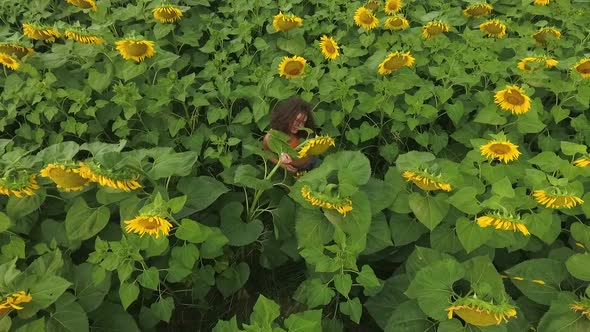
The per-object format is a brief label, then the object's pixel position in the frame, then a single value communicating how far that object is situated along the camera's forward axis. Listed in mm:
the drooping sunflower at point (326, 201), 1477
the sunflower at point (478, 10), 2852
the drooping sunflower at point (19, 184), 1521
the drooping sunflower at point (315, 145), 1729
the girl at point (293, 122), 2016
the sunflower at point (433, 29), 2576
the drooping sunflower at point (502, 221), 1380
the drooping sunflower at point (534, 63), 2300
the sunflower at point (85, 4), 2713
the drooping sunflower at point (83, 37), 2284
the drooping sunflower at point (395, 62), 2244
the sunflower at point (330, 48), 2498
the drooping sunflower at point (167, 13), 2607
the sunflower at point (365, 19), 2676
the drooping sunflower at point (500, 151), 1789
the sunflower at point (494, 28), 2676
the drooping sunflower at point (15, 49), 2397
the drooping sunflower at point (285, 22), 2646
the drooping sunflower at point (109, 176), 1442
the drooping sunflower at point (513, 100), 2059
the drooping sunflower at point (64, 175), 1488
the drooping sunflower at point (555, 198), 1482
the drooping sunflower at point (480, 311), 1190
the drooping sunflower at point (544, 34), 2668
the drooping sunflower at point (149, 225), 1361
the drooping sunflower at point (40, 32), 2367
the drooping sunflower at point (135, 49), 2252
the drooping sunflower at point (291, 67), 2367
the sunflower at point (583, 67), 2227
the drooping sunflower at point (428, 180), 1564
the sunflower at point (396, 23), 2684
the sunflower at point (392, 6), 2855
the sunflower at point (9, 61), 2289
